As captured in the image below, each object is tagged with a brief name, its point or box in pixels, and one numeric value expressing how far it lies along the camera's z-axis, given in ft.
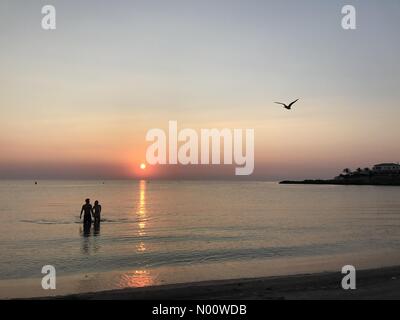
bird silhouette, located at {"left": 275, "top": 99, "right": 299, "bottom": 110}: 81.30
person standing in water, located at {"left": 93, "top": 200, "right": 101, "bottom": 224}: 114.73
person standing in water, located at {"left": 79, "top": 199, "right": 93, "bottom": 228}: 110.63
